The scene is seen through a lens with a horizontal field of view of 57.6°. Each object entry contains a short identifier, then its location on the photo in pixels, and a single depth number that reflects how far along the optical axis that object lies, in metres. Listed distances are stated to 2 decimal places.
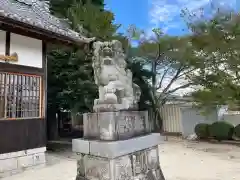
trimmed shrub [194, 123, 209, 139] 11.30
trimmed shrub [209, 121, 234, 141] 10.50
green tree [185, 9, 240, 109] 9.46
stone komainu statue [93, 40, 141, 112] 4.02
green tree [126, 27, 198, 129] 12.81
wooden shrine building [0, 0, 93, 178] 6.00
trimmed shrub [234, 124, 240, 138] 10.24
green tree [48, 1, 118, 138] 8.70
